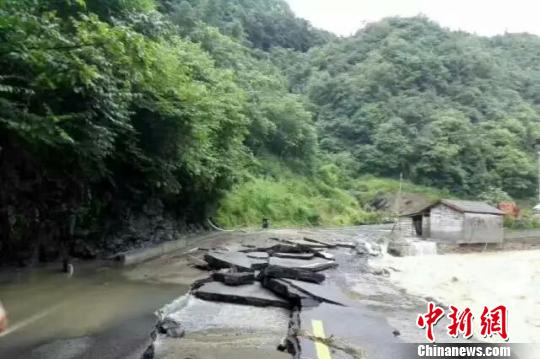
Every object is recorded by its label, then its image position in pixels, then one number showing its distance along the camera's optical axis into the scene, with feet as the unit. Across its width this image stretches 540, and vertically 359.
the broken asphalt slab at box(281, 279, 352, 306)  26.63
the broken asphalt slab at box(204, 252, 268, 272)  35.86
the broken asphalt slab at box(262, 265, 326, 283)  31.07
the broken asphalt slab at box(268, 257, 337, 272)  34.86
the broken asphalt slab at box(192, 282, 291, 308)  26.68
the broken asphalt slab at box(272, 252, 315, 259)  41.76
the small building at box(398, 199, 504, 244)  81.30
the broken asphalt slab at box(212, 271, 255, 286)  30.25
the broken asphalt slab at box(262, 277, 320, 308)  25.75
